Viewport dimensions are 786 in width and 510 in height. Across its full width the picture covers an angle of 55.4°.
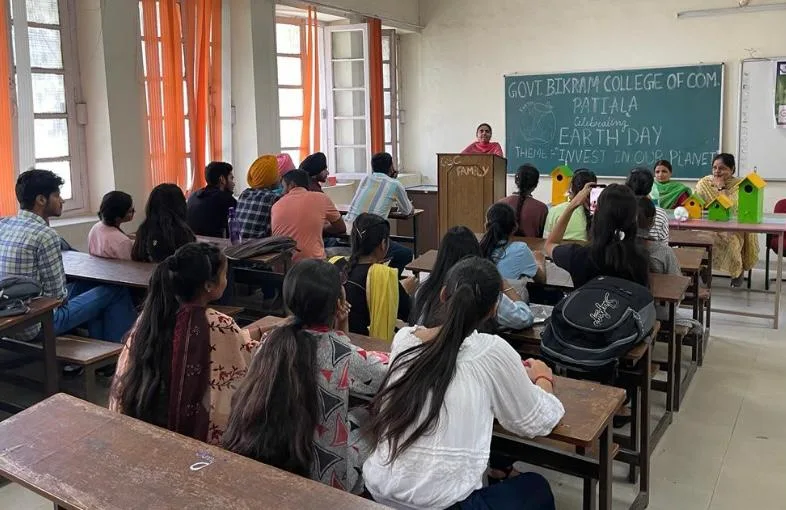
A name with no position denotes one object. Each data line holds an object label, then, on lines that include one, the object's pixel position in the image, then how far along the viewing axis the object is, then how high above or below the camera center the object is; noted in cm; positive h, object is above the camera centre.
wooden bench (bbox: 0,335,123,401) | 325 -85
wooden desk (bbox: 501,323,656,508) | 277 -91
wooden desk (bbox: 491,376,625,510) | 193 -73
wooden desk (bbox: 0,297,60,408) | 298 -66
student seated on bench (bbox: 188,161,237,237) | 515 -30
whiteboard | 642 +20
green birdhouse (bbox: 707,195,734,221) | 518 -41
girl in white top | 173 -60
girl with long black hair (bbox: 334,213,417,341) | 297 -52
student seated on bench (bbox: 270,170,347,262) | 452 -35
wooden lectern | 596 -26
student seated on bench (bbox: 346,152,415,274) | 536 -31
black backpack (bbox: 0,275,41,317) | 299 -53
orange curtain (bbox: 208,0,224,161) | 595 +53
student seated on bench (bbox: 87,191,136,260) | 405 -38
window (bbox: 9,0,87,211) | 480 +46
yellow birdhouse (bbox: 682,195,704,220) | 534 -40
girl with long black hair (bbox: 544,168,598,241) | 431 -41
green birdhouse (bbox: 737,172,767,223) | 498 -34
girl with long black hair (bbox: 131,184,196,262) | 394 -35
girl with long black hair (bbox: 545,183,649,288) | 303 -37
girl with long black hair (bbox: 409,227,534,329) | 266 -49
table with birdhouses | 482 -48
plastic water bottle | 491 -46
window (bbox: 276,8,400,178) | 724 +54
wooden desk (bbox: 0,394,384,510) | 154 -69
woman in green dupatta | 580 -31
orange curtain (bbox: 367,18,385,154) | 746 +69
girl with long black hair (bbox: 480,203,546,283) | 328 -43
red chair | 550 -68
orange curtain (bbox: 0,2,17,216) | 458 +14
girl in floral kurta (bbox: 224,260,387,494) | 178 -57
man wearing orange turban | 484 -34
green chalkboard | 680 +31
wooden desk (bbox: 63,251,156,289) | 362 -56
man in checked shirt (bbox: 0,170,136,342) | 338 -40
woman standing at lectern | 696 +8
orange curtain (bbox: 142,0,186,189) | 542 +50
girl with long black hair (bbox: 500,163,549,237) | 481 -37
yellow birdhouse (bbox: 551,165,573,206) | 624 -26
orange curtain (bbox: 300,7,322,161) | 688 +69
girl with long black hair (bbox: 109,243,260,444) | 202 -54
